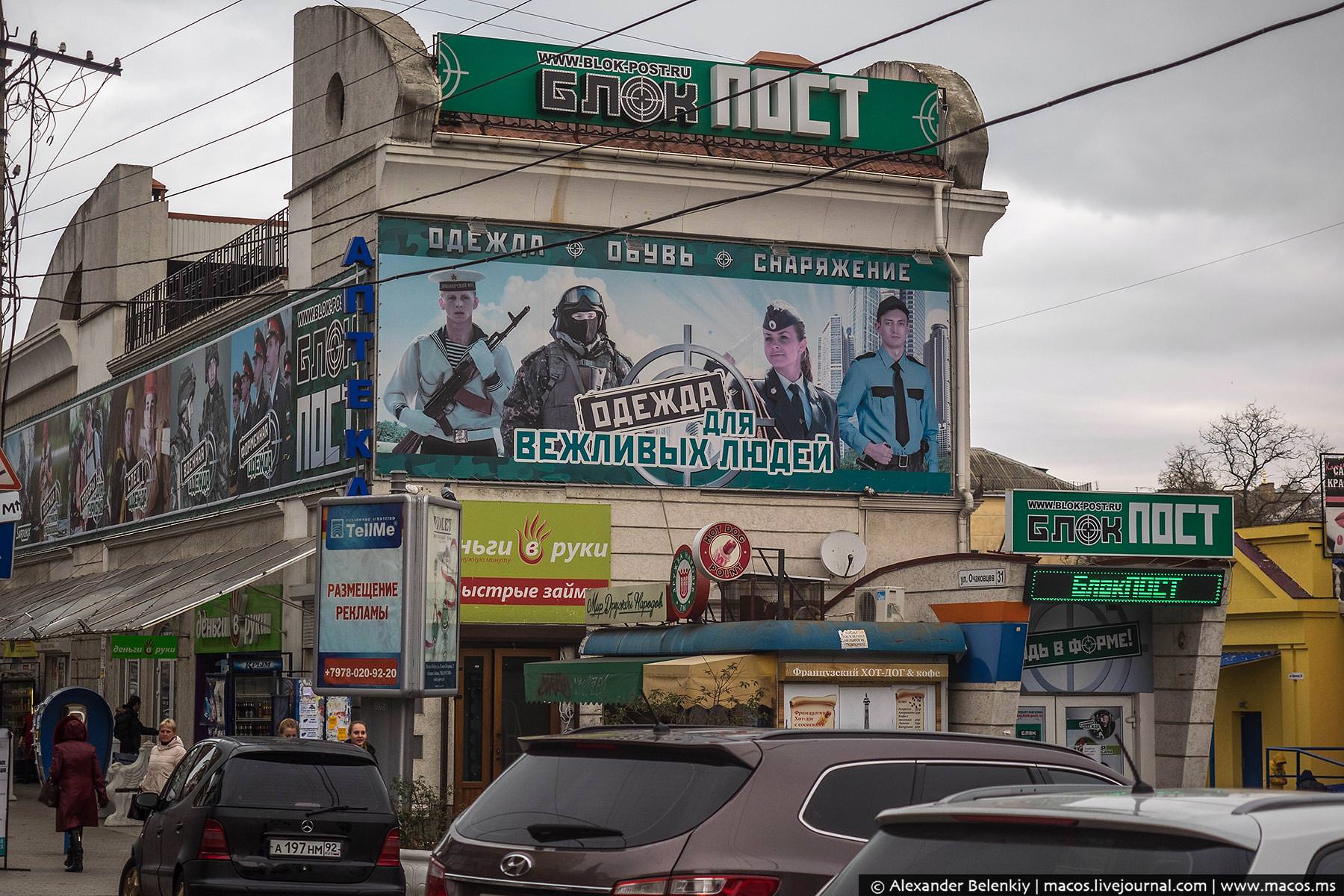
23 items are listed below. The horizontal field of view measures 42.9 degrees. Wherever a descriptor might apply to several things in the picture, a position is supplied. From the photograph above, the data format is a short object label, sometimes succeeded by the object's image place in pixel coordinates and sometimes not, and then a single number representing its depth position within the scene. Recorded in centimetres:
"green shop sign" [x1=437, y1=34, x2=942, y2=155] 2634
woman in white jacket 2286
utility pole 2195
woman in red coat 1923
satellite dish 2753
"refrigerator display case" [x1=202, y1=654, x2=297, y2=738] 2836
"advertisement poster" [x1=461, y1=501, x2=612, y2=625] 2558
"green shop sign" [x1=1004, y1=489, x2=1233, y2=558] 2216
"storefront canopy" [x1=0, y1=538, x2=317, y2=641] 2619
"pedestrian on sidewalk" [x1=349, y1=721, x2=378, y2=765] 1984
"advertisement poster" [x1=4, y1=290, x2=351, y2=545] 2739
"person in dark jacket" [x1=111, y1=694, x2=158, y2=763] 3006
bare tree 6253
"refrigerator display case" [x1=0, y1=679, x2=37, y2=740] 4441
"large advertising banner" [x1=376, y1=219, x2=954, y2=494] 2580
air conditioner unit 2239
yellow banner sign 2100
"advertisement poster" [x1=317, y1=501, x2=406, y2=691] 1889
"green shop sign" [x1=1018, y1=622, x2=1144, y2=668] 2362
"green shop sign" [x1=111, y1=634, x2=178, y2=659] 3031
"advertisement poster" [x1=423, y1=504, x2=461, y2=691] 1894
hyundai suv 673
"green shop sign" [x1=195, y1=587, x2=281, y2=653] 2880
